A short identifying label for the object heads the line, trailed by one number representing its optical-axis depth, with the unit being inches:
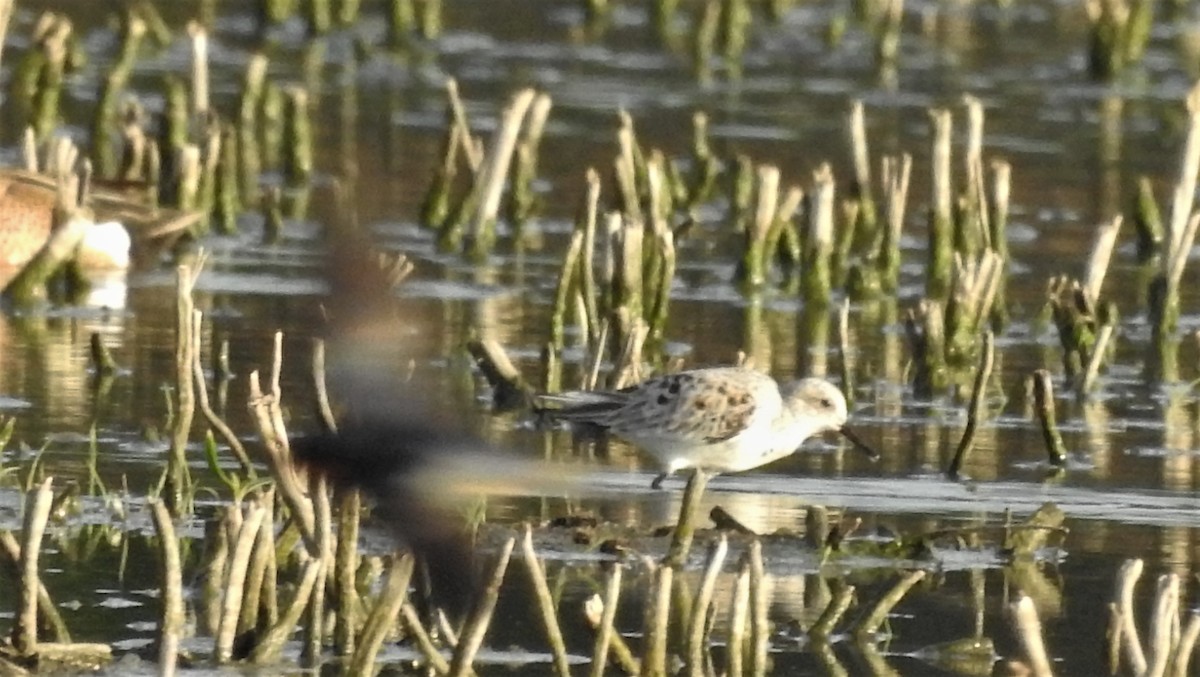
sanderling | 690.2
